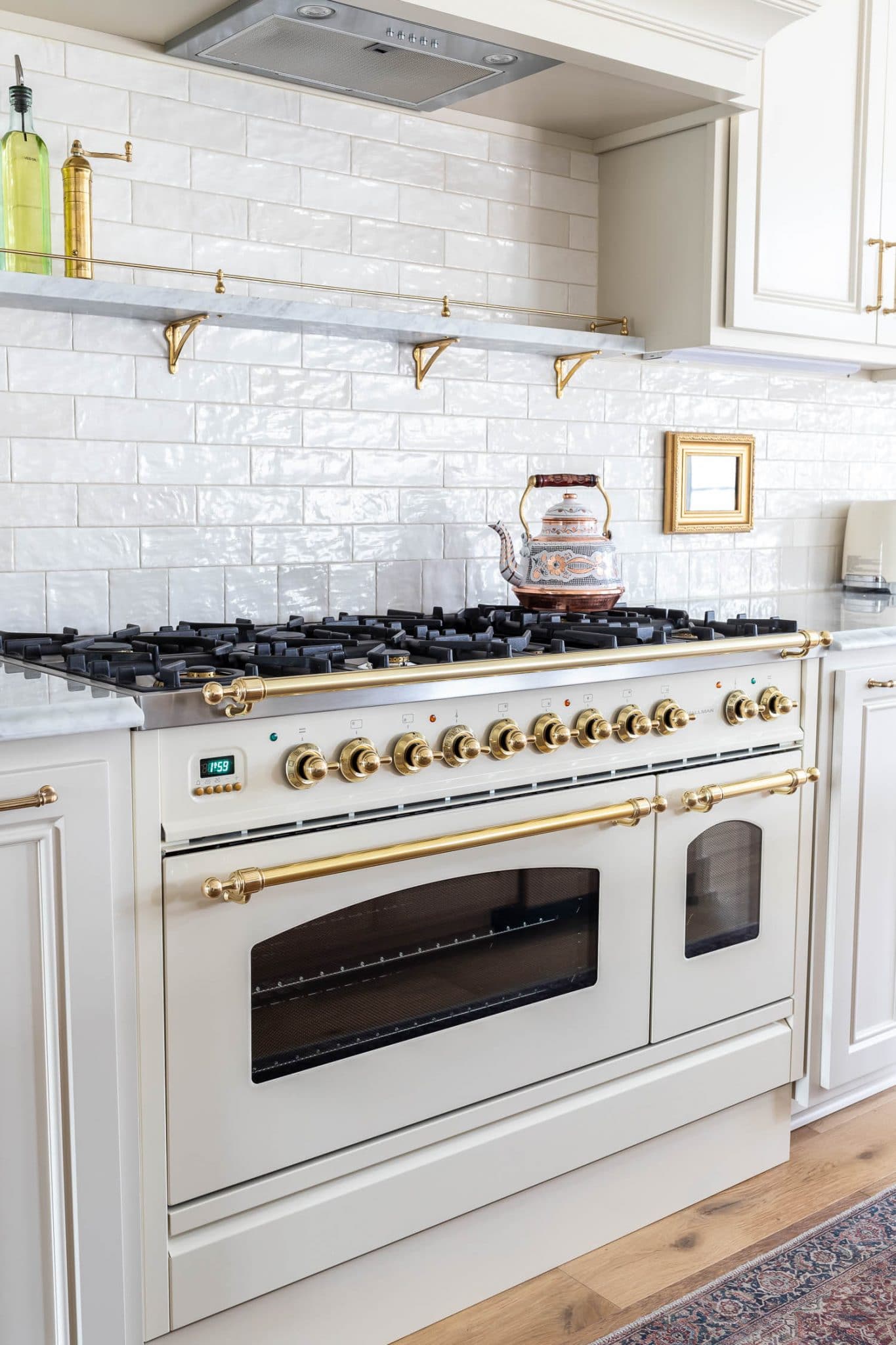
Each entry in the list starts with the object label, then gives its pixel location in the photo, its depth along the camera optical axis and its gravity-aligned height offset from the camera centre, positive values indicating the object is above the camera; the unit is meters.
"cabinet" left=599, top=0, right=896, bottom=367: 2.50 +0.66
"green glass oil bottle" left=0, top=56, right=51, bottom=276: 1.93 +0.52
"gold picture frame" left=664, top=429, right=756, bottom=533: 2.92 +0.11
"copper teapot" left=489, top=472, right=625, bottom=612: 2.33 -0.07
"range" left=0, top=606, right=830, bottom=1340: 1.55 -0.57
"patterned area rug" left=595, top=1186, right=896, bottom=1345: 1.88 -1.19
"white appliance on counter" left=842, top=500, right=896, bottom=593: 3.21 -0.04
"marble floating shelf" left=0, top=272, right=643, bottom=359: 1.90 +0.36
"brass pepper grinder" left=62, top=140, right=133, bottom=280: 2.00 +0.51
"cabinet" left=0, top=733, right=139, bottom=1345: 1.40 -0.59
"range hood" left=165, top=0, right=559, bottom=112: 1.93 +0.78
